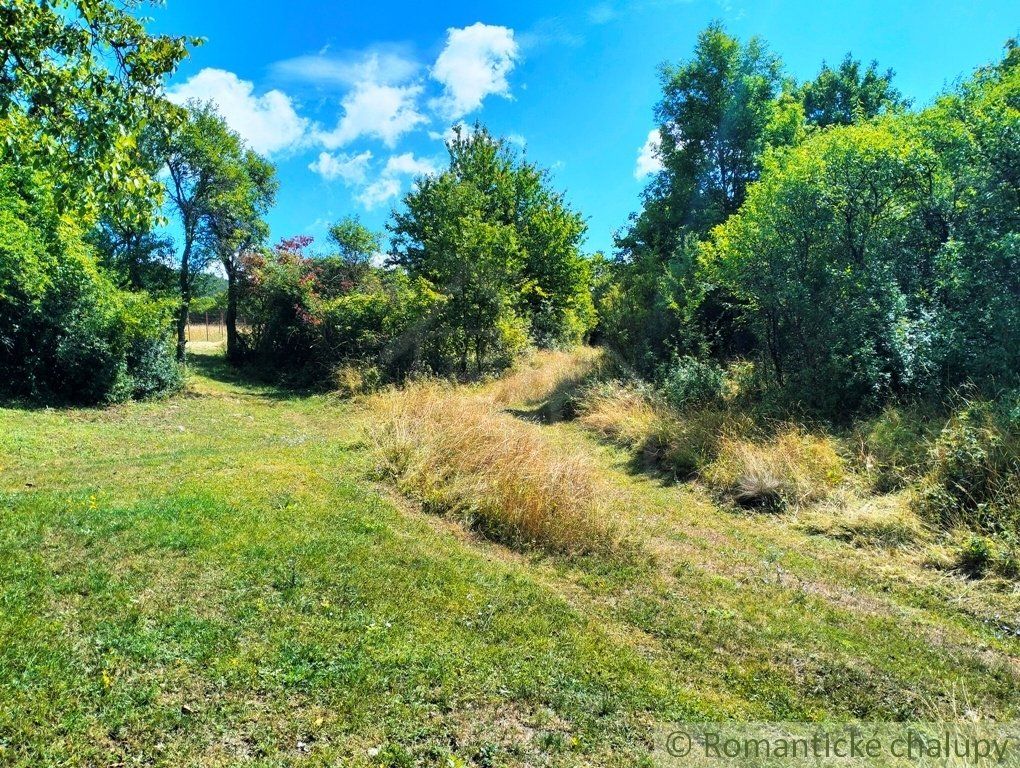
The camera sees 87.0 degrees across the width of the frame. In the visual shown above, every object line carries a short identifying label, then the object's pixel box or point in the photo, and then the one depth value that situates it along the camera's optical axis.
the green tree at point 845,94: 22.47
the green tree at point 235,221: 23.62
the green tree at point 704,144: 18.55
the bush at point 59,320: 12.52
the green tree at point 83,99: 4.55
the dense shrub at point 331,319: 19.08
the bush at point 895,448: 6.94
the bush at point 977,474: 5.69
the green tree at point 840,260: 8.95
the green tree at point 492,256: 18.61
